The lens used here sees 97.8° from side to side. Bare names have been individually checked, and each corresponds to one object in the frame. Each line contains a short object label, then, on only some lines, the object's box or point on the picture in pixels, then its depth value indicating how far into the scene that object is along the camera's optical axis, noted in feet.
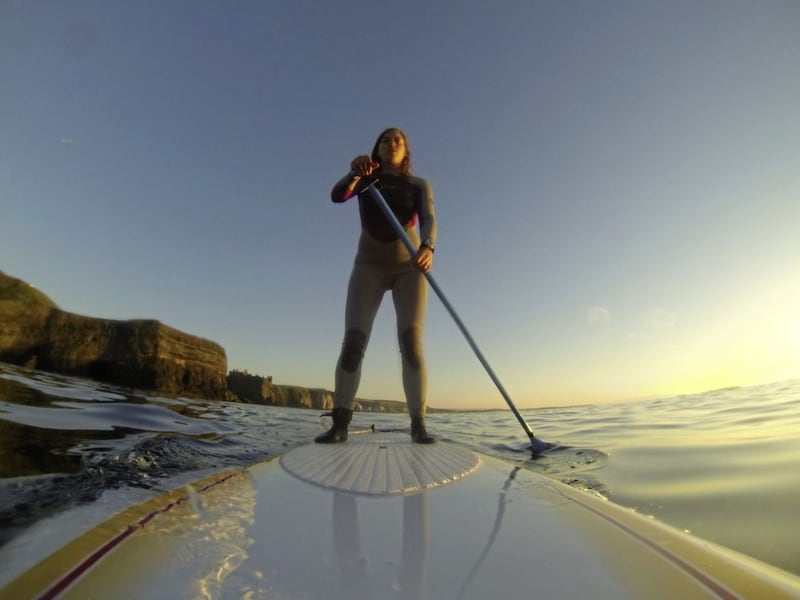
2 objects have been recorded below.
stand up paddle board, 2.75
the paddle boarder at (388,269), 11.36
